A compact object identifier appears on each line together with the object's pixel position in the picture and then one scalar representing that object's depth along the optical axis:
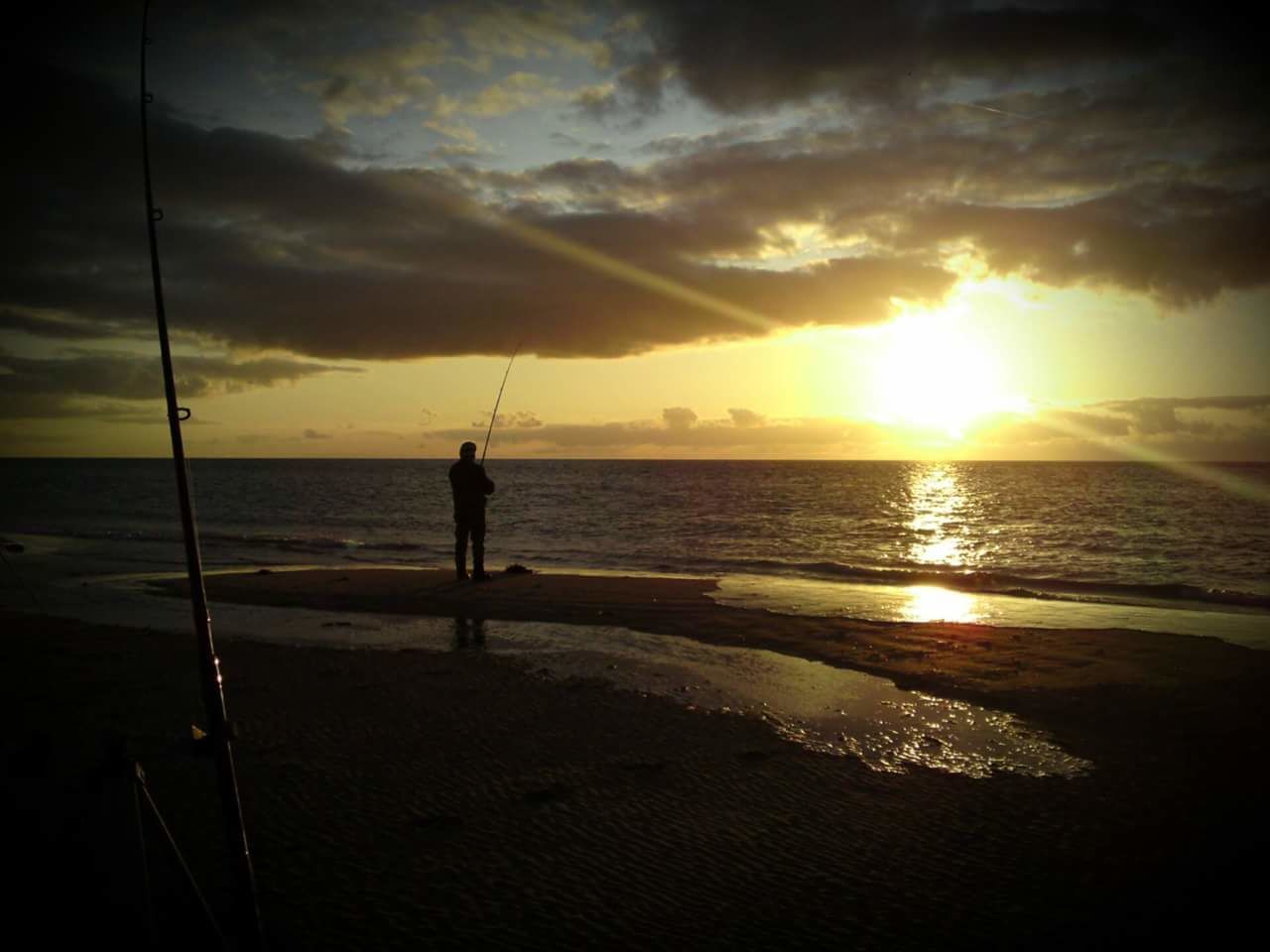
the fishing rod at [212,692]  3.05
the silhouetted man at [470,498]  15.61
